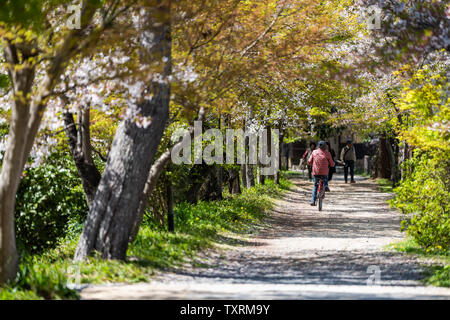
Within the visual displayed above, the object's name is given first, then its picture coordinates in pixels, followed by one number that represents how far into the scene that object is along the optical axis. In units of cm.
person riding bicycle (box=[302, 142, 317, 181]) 3292
